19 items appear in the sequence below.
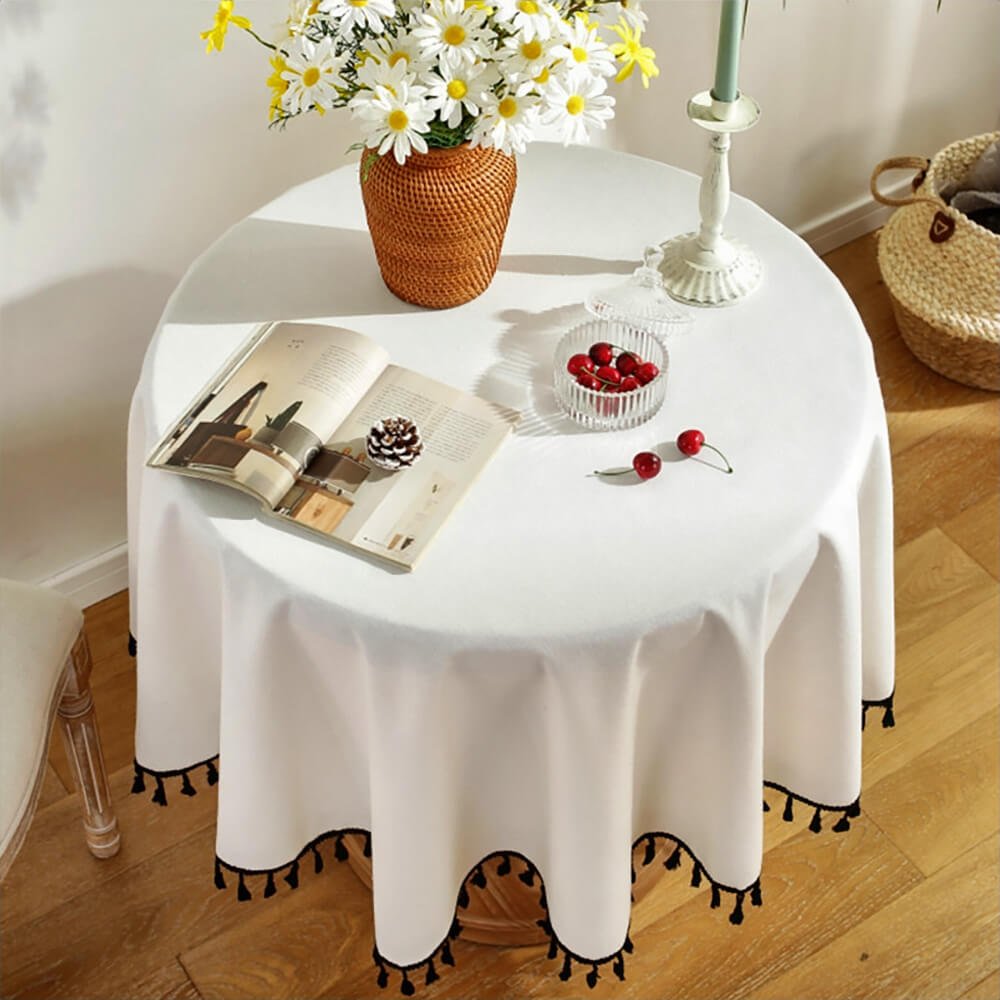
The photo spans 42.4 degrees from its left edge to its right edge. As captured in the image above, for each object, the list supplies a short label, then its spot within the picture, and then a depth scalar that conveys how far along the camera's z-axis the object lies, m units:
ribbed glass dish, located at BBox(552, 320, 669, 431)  1.28
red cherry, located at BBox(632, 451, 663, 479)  1.23
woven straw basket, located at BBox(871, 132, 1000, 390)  2.15
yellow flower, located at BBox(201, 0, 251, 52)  1.17
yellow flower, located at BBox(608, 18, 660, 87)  1.22
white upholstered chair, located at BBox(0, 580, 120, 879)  1.27
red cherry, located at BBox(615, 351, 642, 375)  1.29
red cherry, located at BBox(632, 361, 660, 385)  1.28
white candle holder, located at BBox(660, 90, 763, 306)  1.39
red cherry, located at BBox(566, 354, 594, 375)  1.29
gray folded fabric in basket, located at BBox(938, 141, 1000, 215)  2.29
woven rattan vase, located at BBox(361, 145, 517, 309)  1.28
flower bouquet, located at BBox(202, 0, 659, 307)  1.13
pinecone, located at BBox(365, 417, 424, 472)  1.23
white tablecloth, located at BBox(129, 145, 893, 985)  1.14
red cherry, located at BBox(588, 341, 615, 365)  1.30
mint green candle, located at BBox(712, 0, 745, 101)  1.29
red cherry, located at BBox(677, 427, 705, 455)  1.25
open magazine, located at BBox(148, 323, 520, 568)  1.20
